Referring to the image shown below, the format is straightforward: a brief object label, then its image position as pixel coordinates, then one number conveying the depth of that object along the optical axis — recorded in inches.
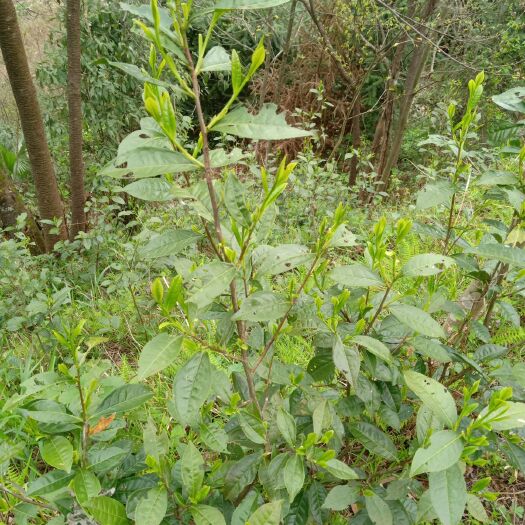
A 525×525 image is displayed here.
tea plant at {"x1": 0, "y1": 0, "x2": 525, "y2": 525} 28.5
